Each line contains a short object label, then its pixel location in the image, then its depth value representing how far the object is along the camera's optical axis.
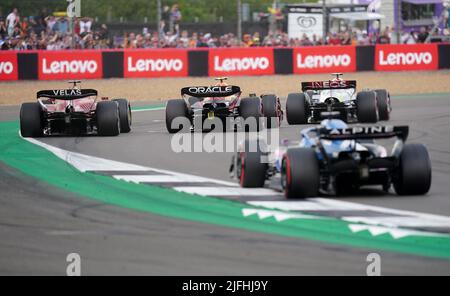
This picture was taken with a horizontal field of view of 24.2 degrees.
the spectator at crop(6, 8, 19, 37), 35.88
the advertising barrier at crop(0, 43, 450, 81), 35.59
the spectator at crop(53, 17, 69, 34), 38.88
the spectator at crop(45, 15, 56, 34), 38.25
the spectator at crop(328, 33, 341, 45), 39.38
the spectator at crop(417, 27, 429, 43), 41.94
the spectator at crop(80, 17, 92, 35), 38.43
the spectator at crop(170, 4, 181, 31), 37.41
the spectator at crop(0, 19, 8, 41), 35.66
